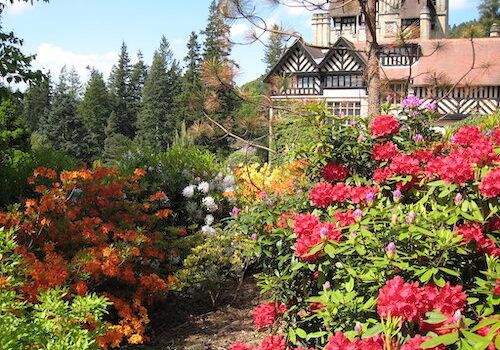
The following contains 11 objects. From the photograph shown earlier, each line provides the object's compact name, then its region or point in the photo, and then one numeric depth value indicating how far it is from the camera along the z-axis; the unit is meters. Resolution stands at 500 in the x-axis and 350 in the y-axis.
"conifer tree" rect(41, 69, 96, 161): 34.00
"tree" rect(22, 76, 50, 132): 49.09
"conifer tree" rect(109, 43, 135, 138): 46.53
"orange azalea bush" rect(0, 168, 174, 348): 3.37
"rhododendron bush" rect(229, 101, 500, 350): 1.46
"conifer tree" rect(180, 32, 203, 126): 33.56
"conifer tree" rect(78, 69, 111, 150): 45.31
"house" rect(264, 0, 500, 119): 20.53
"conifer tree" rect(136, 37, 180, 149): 39.72
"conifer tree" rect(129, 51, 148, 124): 49.88
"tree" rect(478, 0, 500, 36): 38.72
